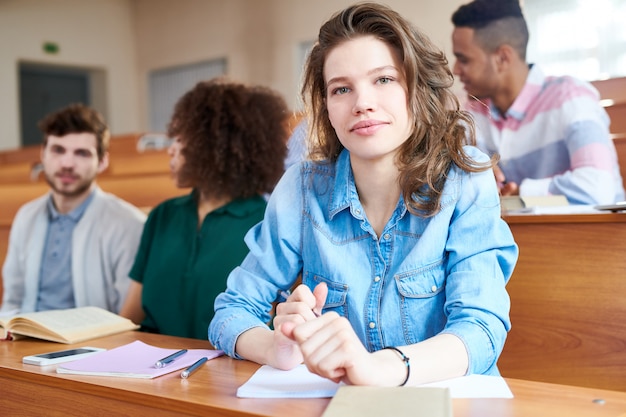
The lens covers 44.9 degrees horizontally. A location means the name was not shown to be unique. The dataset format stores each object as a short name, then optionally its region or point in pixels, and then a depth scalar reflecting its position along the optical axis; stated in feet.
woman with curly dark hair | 6.60
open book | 5.03
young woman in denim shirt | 3.98
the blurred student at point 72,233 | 8.41
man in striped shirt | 7.48
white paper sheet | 3.32
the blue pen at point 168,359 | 3.96
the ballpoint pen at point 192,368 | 3.80
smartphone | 4.27
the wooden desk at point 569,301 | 5.29
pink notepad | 3.90
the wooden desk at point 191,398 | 3.07
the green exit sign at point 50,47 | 28.43
